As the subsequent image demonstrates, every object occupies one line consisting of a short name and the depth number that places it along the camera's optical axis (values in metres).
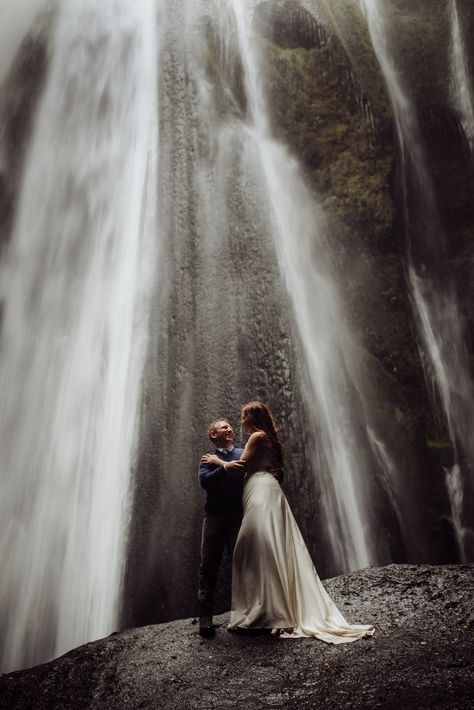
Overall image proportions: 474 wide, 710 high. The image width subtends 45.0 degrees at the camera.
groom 4.39
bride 4.01
